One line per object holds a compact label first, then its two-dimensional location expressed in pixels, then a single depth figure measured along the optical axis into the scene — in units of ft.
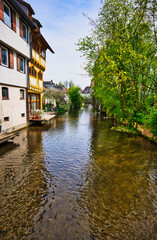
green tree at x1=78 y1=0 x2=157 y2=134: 39.50
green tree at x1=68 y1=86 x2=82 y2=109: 194.70
